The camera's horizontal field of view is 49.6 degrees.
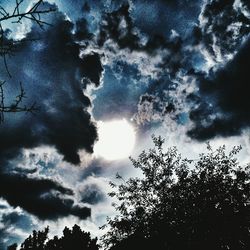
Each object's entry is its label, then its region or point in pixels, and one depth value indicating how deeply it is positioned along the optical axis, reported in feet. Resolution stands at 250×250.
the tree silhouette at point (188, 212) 77.51
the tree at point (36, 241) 95.30
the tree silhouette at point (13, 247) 97.53
